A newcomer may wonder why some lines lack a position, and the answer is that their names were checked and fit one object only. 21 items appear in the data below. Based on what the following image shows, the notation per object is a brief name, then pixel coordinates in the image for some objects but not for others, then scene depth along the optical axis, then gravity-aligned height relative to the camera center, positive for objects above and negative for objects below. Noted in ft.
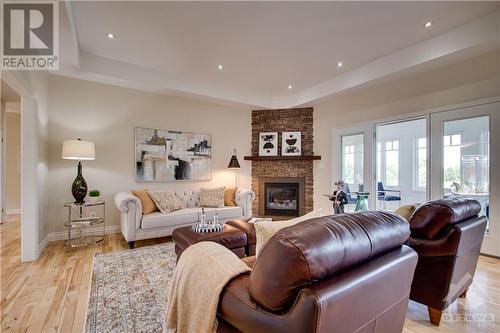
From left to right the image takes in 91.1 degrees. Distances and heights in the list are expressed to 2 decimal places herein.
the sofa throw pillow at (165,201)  12.98 -1.86
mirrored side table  12.04 -3.13
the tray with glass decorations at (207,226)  9.08 -2.25
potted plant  12.63 -1.45
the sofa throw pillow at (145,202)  12.52 -1.82
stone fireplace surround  18.93 +0.39
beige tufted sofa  11.34 -2.60
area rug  5.98 -3.80
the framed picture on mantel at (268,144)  19.40 +1.84
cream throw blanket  3.58 -1.87
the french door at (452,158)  10.62 +0.49
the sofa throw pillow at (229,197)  15.74 -1.95
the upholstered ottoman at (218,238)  8.37 -2.49
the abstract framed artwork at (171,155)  14.99 +0.76
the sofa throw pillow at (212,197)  15.01 -1.88
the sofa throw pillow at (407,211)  6.77 -1.24
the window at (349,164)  16.58 +0.20
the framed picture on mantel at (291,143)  19.12 +1.87
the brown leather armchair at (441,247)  5.54 -1.85
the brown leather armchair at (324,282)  2.64 -1.36
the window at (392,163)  22.40 +0.38
